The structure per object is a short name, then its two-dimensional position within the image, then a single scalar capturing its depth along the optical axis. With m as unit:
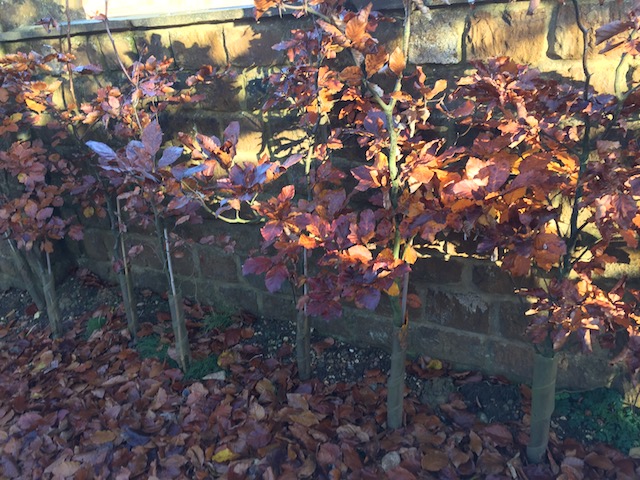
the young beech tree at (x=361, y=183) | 1.64
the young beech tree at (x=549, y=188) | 1.44
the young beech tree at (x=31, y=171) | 2.47
